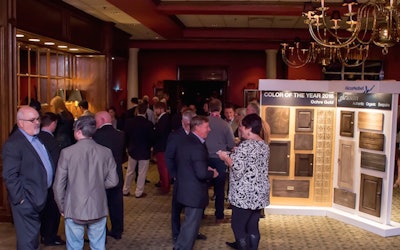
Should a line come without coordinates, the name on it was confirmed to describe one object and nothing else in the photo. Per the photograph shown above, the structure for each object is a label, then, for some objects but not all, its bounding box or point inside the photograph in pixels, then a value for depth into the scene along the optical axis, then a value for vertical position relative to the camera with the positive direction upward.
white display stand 6.43 -0.93
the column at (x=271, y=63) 15.82 +0.86
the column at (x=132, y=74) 15.08 +0.40
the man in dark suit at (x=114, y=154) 5.80 -0.76
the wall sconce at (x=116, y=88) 12.62 -0.02
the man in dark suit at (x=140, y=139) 8.19 -0.83
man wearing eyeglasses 4.38 -0.79
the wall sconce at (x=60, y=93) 10.14 -0.14
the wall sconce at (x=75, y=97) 10.75 -0.23
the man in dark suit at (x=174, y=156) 5.35 -0.72
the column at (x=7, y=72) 6.46 +0.17
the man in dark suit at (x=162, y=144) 8.69 -0.95
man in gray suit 4.29 -0.80
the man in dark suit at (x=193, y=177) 4.97 -0.87
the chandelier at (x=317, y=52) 10.50 +0.89
